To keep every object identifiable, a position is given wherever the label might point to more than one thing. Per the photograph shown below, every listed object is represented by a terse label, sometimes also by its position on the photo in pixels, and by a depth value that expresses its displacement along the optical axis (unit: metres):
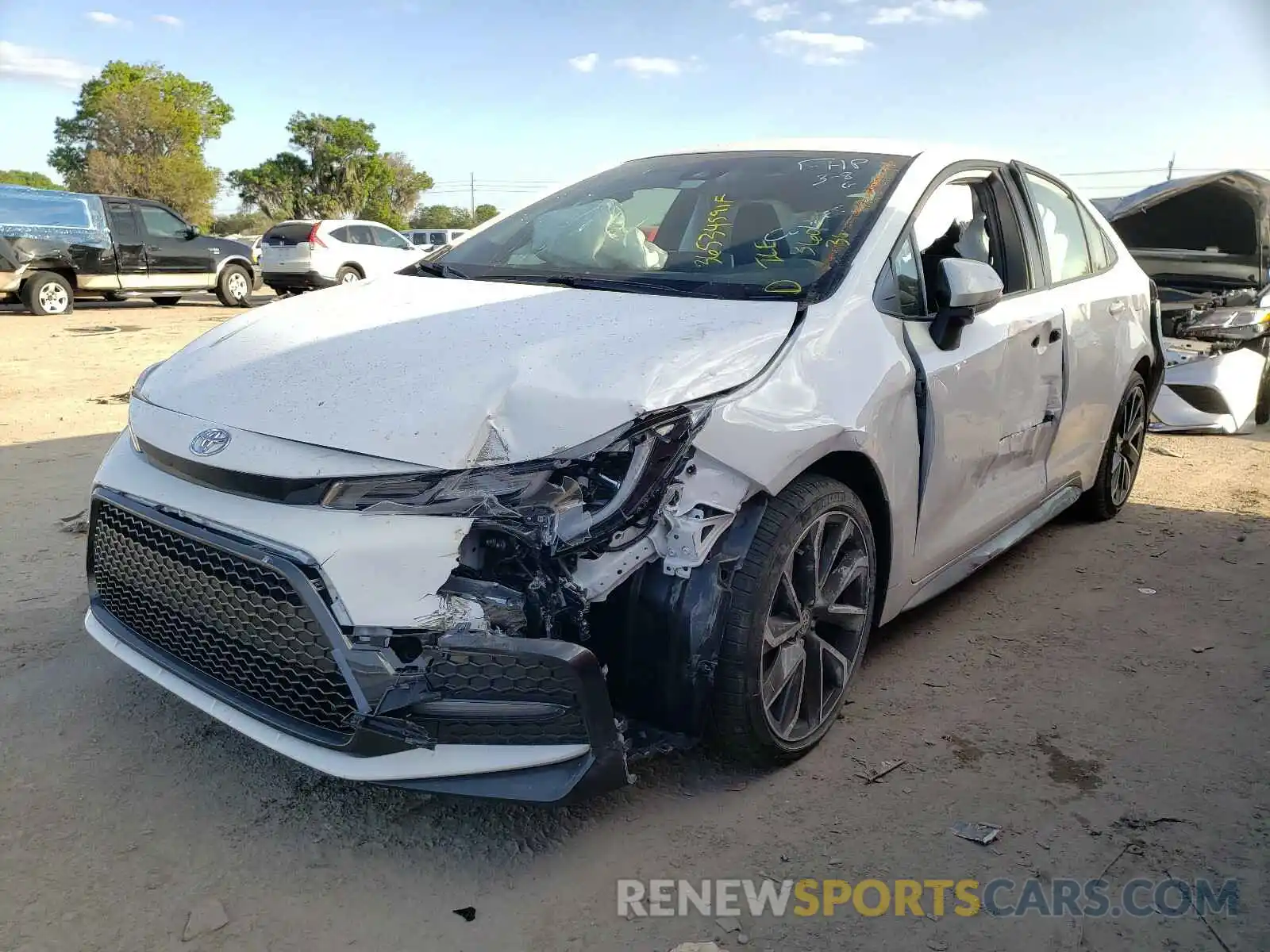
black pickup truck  13.67
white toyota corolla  2.16
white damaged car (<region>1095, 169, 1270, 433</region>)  7.43
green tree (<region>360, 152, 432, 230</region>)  53.78
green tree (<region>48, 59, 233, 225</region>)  44.25
